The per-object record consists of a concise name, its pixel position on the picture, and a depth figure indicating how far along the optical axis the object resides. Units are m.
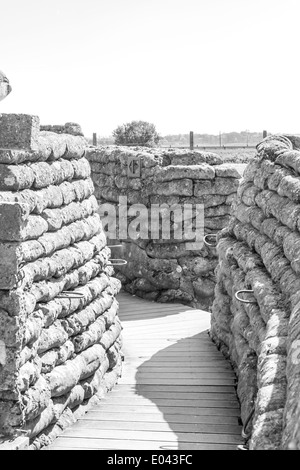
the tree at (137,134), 27.17
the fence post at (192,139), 23.75
